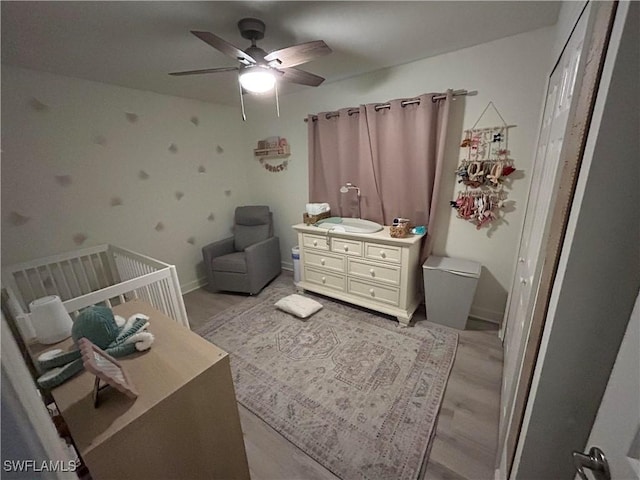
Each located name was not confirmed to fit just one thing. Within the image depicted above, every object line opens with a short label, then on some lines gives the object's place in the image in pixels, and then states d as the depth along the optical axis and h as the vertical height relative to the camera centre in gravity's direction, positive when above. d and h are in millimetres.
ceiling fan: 1439 +604
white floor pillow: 2527 -1380
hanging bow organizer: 2023 -133
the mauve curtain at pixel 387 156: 2223 +32
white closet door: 968 -248
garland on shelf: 3355 -17
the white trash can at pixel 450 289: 2133 -1089
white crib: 1730 -821
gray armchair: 2939 -1024
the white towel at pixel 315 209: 2826 -488
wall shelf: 3248 +157
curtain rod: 2085 +472
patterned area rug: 1370 -1457
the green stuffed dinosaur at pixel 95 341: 894 -616
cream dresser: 2271 -999
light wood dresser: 731 -726
